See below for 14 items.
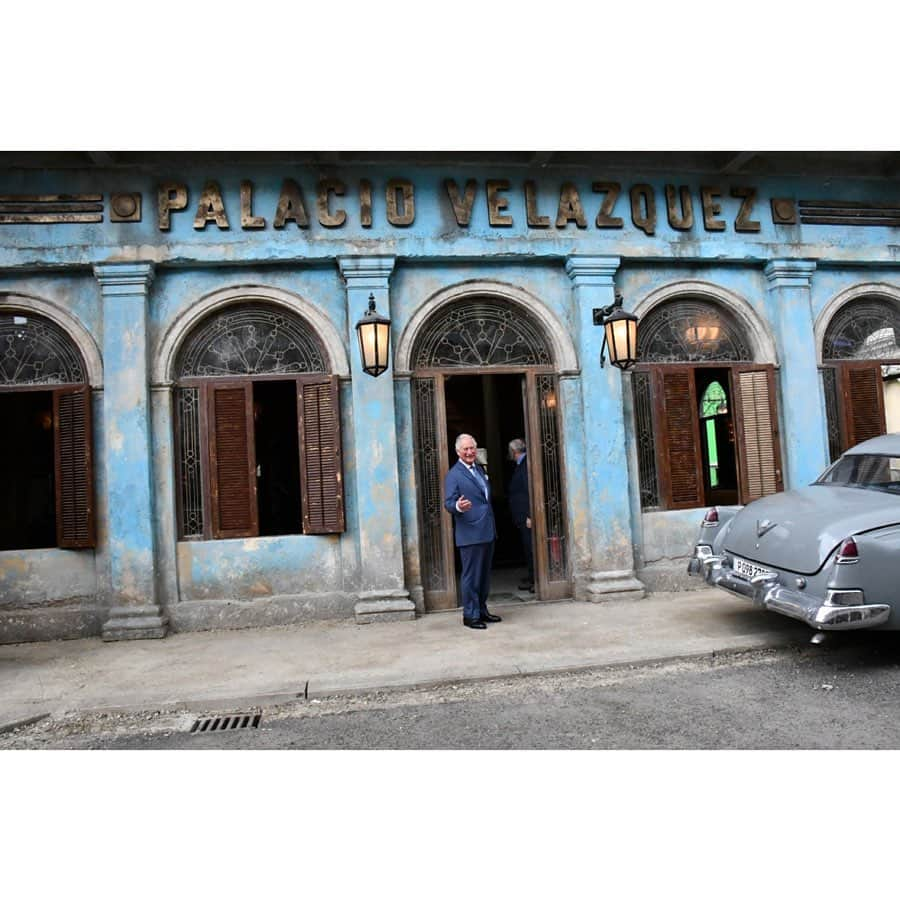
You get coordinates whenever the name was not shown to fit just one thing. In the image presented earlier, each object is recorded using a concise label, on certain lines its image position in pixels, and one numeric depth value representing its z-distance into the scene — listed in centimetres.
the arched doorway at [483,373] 777
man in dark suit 850
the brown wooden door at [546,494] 798
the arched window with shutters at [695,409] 821
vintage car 504
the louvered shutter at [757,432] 838
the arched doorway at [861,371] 869
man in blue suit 690
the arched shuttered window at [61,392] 727
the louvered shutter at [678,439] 818
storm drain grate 470
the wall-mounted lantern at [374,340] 711
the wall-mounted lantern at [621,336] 731
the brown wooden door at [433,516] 775
